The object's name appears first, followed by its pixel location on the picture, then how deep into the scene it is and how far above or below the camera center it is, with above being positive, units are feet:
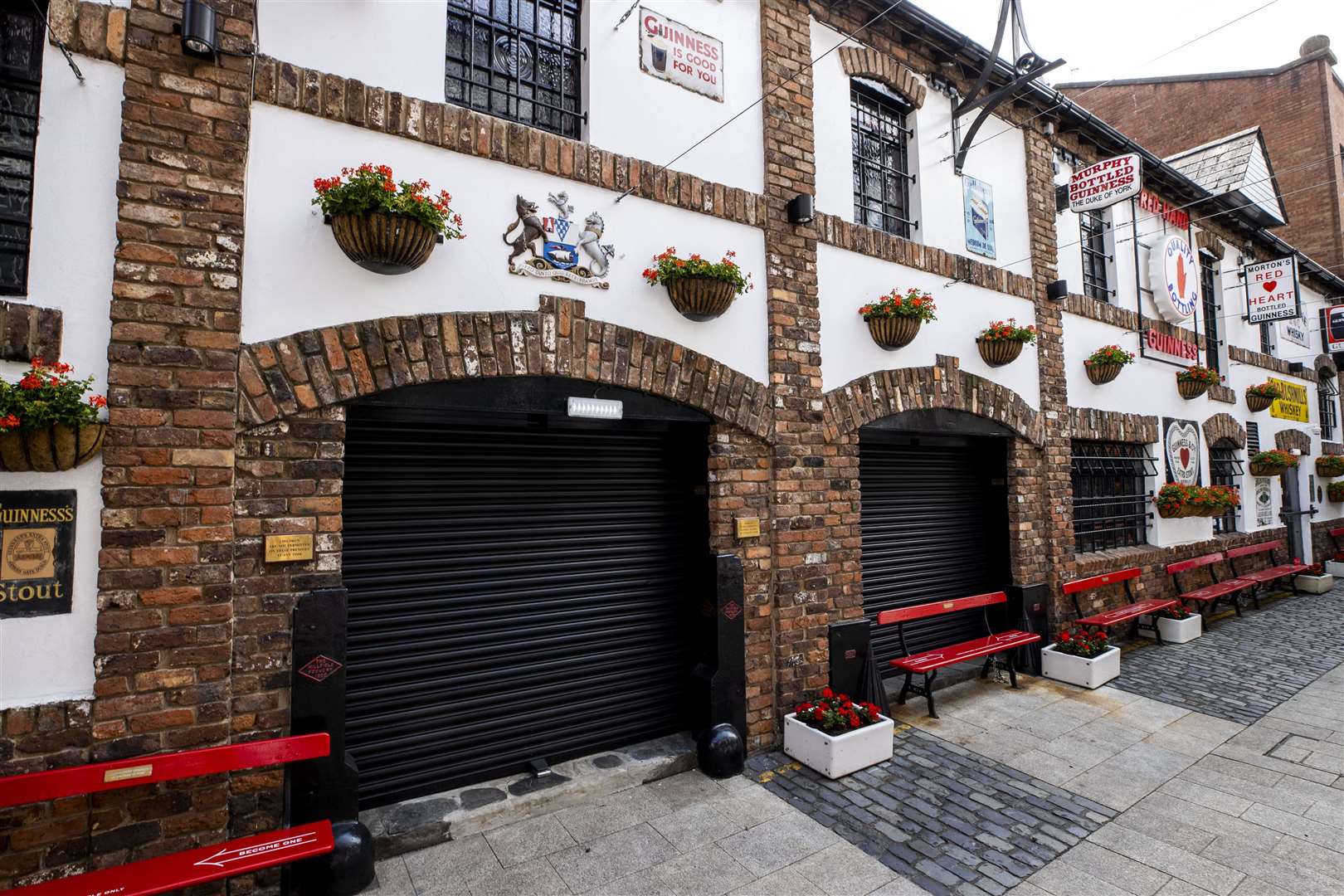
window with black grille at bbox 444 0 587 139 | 14.25 +9.96
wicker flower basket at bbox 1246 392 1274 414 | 38.11 +4.80
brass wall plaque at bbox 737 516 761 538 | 16.43 -0.94
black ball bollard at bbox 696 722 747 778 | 15.16 -6.20
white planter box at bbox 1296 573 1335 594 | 38.01 -5.99
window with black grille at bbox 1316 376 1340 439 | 47.26 +5.89
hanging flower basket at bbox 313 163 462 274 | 11.22 +4.95
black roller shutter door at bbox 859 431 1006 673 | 21.36 -1.48
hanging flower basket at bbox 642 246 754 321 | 15.14 +4.98
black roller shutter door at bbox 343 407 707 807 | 13.21 -2.22
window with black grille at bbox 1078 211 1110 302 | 29.25 +10.58
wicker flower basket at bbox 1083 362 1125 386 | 26.71 +4.74
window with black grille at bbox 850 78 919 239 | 21.30 +11.18
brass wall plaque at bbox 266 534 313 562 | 11.10 -0.89
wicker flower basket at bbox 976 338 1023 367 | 22.40 +4.76
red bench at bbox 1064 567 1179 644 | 24.59 -5.05
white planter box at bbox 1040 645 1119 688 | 21.66 -6.26
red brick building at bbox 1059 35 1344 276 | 51.37 +30.88
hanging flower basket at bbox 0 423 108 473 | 9.10 +0.75
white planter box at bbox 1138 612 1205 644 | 27.30 -6.17
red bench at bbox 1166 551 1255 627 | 29.68 -5.05
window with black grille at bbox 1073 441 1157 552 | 27.43 -0.36
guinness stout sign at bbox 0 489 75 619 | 9.43 -0.77
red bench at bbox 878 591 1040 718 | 18.98 -5.11
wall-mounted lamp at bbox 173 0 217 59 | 10.34 +7.61
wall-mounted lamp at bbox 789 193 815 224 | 17.54 +7.67
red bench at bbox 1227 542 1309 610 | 34.58 -4.95
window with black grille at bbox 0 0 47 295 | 10.01 +5.92
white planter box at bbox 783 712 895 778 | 15.30 -6.31
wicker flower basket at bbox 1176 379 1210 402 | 32.17 +4.82
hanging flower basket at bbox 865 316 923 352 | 19.21 +4.75
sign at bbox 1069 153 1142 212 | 22.79 +11.10
